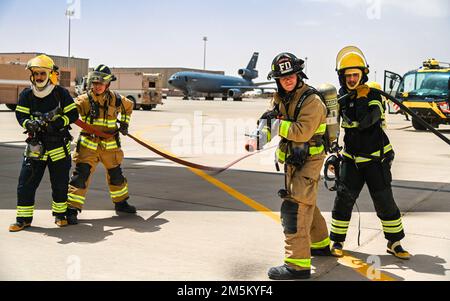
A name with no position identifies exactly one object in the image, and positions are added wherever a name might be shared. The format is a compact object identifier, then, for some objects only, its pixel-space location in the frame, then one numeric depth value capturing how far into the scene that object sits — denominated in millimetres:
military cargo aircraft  63969
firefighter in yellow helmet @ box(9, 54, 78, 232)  5980
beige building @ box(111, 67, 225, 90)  101750
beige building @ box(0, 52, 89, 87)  51662
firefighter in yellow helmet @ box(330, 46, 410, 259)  5184
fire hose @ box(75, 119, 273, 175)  6441
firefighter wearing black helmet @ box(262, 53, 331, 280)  4422
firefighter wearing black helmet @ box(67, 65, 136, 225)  6453
